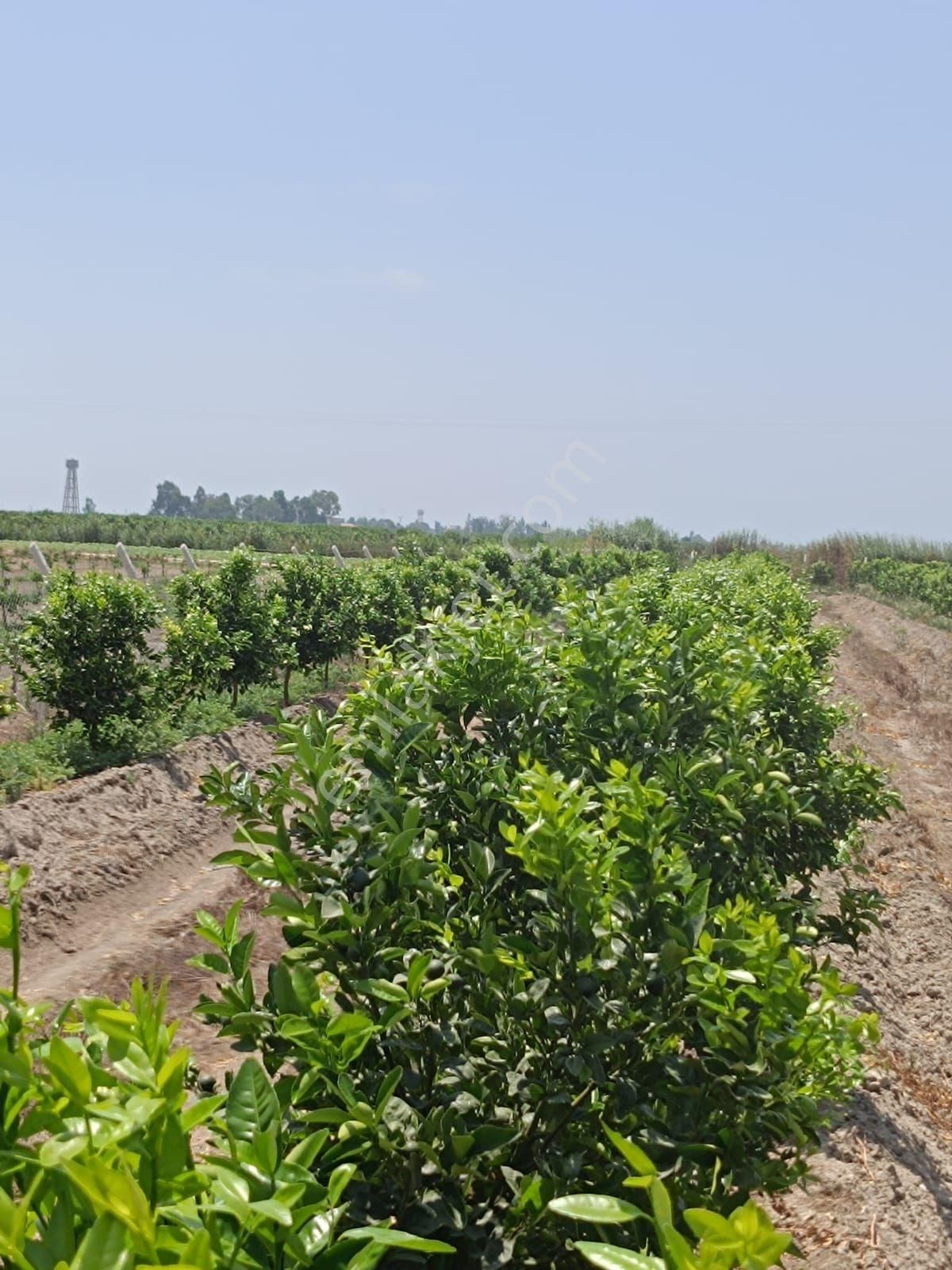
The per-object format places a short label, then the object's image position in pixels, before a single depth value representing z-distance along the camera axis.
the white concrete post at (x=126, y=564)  20.92
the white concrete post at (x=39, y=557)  18.66
